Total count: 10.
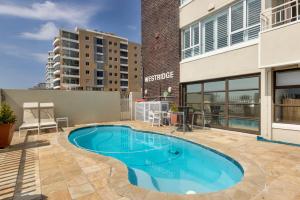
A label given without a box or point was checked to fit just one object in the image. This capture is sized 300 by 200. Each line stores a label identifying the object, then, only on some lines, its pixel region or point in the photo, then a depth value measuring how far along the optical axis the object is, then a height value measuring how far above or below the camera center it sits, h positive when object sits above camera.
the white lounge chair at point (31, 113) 10.07 -0.69
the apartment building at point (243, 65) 6.45 +1.51
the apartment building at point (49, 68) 92.25 +17.09
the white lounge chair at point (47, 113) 10.50 -0.72
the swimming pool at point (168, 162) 4.43 -1.98
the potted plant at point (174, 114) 10.54 -0.80
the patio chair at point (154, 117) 11.41 -1.07
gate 15.13 -0.69
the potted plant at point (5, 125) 6.39 -0.84
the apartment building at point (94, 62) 54.94 +13.17
